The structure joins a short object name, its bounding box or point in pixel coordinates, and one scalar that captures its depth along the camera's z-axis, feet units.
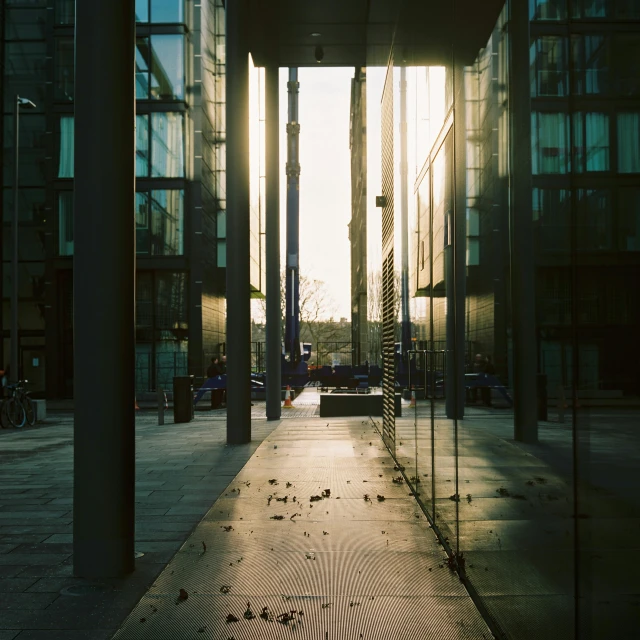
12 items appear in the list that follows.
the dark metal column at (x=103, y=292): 15.11
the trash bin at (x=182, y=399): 52.31
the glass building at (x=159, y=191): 96.12
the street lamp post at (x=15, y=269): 59.82
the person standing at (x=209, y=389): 67.67
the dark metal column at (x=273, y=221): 50.08
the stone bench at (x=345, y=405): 54.90
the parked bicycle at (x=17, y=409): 51.93
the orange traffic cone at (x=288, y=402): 65.87
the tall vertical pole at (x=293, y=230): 75.97
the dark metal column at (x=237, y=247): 37.32
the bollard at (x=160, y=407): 50.75
